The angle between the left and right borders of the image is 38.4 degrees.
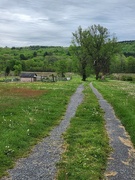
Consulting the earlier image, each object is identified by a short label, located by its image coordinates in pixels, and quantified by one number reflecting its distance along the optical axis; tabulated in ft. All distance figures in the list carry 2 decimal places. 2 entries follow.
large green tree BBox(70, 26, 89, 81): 225.33
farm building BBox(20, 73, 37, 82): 285.11
